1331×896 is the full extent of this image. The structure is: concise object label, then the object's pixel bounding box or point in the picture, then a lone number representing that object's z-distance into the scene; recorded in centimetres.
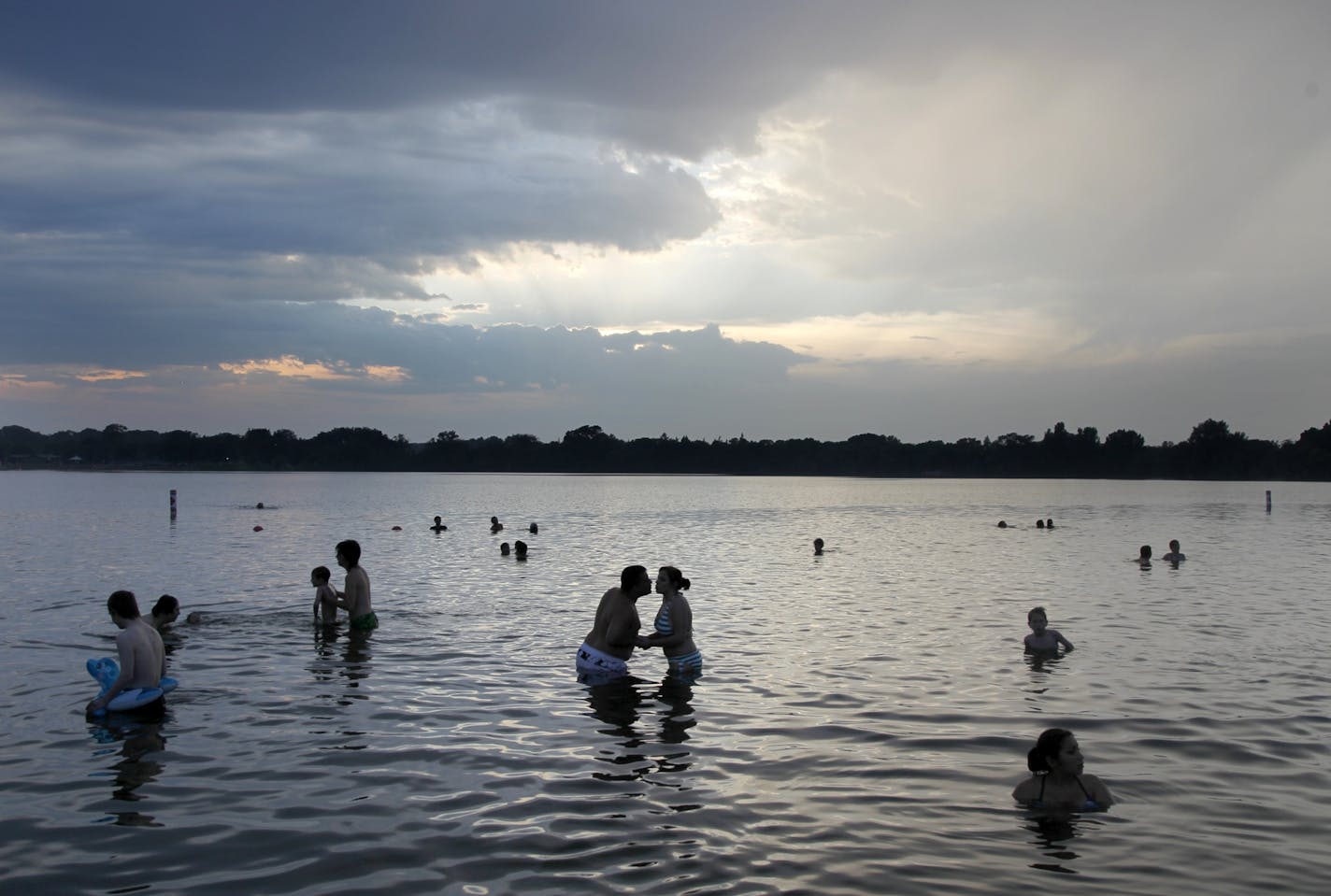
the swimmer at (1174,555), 3466
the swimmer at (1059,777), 937
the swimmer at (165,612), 1667
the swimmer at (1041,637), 1742
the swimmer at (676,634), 1530
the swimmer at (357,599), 1930
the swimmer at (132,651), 1241
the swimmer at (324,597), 1989
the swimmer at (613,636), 1518
